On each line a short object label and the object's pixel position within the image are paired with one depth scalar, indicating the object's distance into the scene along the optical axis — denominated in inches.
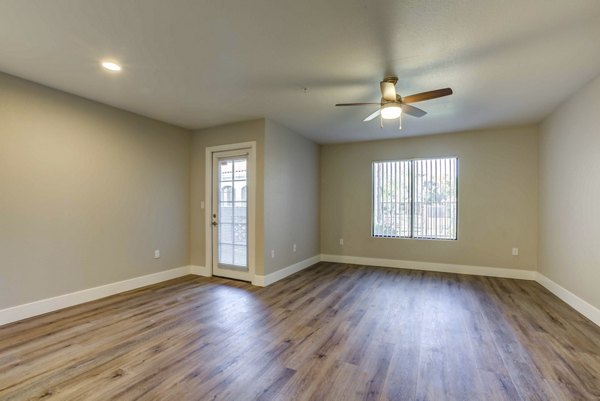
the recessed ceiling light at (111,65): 106.1
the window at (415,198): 210.4
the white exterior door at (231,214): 181.0
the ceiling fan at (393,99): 112.2
